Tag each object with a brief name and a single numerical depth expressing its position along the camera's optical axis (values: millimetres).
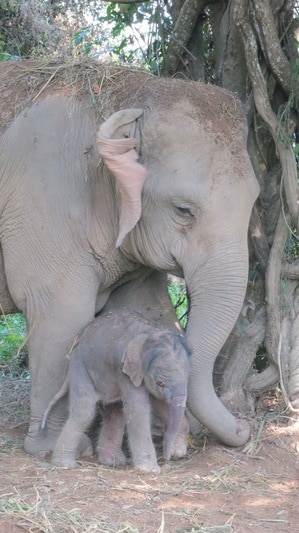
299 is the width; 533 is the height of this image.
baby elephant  4988
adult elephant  5348
